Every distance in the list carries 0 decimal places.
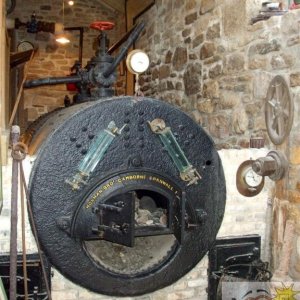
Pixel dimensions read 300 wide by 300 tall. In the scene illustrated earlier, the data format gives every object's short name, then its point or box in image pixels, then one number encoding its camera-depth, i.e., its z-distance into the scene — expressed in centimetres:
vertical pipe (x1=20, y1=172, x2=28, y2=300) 238
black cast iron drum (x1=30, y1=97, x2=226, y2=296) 260
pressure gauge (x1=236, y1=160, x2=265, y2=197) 321
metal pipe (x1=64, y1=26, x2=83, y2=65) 901
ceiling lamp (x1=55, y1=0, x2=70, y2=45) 828
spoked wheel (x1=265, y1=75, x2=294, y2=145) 314
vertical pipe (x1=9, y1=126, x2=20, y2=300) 235
